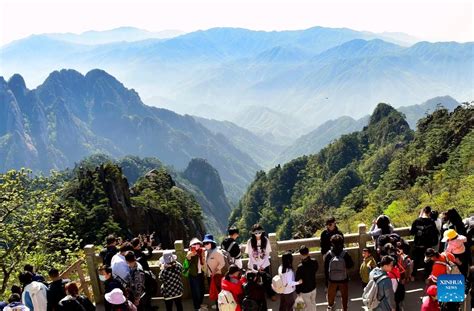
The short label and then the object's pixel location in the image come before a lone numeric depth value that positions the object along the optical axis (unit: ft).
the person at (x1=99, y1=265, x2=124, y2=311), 30.71
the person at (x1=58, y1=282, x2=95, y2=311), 29.68
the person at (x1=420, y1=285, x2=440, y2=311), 28.42
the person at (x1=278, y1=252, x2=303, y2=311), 31.94
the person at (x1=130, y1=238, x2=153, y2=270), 36.32
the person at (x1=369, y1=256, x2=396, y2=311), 29.89
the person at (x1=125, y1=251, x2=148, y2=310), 33.78
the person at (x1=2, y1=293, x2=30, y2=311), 29.55
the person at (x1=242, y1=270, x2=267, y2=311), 30.60
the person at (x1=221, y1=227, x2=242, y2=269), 36.45
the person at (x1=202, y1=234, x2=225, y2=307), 34.86
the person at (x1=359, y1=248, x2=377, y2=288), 35.04
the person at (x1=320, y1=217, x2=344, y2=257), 37.04
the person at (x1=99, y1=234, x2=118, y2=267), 36.83
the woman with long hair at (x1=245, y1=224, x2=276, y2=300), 36.52
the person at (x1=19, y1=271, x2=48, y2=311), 32.01
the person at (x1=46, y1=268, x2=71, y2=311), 32.27
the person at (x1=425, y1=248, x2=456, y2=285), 30.91
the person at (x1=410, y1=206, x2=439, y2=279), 38.60
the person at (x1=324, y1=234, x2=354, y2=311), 33.91
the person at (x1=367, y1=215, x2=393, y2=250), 37.76
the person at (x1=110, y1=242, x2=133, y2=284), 33.65
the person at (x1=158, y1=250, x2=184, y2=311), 35.58
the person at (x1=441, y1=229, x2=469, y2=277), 33.78
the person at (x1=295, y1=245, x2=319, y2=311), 32.35
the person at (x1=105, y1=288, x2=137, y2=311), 29.43
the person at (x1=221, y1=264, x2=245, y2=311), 31.04
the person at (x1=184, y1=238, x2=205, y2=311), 36.58
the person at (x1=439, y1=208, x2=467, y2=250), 36.42
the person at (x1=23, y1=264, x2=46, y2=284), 33.22
